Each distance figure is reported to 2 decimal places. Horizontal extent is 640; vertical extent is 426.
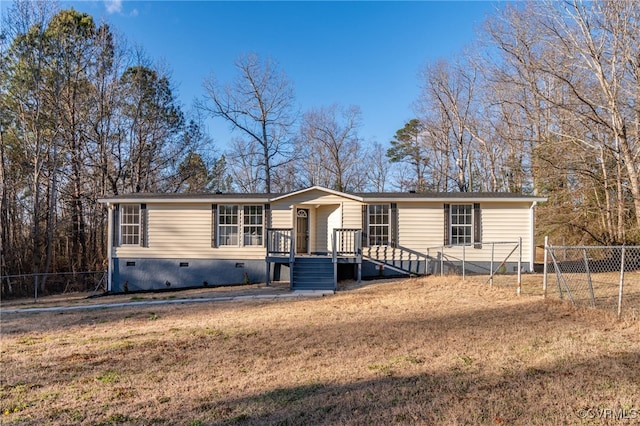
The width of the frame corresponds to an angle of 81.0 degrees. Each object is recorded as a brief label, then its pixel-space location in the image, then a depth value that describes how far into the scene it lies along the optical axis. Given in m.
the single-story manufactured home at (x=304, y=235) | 12.60
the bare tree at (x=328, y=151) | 28.33
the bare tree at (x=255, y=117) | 24.69
